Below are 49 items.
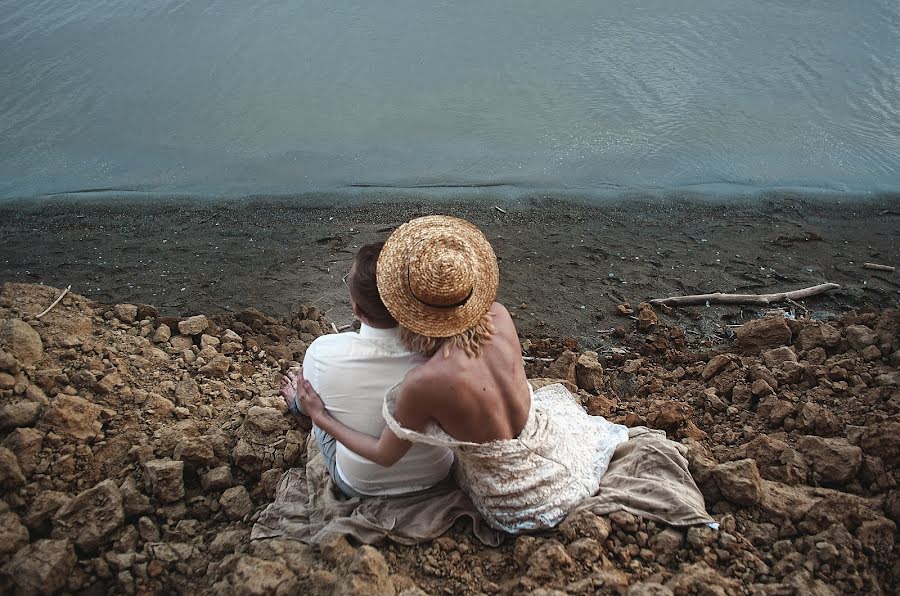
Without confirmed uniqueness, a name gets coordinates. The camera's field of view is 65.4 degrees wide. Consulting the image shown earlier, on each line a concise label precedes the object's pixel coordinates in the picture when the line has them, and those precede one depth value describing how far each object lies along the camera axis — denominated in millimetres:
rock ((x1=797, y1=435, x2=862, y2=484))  2818
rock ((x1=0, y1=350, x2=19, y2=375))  3176
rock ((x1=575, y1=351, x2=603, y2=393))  4035
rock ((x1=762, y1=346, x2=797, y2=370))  3877
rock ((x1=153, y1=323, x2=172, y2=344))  3973
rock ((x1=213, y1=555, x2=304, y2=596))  2332
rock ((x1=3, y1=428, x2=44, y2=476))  2863
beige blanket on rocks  2613
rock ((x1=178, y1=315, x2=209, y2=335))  4074
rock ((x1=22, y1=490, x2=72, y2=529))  2695
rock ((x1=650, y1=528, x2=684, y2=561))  2484
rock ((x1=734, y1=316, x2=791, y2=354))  4223
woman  2205
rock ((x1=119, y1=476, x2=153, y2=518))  2805
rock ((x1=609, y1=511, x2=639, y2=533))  2559
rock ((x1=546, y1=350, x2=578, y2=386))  4020
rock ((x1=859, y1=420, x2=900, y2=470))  2822
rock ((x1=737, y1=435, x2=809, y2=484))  2883
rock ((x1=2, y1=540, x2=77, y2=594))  2449
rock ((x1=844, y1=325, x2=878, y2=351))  3799
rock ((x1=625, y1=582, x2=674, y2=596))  2236
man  2365
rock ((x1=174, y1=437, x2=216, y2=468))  3021
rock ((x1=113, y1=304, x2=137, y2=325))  4086
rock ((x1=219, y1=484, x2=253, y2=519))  2900
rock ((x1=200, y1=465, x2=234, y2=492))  2988
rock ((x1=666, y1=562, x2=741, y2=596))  2270
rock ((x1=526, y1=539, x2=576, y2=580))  2398
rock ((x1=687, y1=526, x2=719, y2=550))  2480
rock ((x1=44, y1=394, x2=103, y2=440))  3002
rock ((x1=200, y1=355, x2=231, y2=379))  3799
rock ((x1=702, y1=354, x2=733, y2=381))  3984
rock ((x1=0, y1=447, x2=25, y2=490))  2756
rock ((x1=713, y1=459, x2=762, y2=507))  2641
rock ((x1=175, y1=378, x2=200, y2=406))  3541
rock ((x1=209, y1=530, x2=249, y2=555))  2693
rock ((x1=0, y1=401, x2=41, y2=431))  2966
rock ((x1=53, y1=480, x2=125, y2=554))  2635
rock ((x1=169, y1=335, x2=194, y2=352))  3972
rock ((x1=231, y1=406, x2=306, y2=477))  3092
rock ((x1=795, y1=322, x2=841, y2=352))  3945
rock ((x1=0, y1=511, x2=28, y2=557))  2568
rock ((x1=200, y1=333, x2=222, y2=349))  4031
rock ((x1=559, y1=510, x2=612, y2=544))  2516
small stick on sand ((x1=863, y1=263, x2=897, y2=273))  5387
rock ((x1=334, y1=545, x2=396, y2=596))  2248
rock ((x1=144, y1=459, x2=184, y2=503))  2873
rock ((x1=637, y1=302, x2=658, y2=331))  4738
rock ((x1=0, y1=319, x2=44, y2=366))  3302
